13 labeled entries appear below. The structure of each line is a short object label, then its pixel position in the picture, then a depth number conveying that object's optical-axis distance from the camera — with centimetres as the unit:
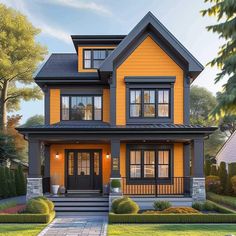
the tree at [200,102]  6406
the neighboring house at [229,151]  3231
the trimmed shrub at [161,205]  1661
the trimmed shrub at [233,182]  2202
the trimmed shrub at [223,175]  2408
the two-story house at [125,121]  1859
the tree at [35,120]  6203
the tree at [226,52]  715
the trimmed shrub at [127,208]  1512
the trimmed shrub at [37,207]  1498
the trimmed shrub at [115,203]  1552
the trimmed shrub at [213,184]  2465
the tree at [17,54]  3366
